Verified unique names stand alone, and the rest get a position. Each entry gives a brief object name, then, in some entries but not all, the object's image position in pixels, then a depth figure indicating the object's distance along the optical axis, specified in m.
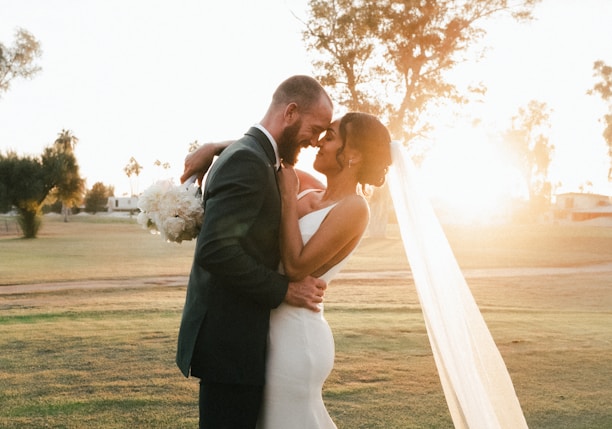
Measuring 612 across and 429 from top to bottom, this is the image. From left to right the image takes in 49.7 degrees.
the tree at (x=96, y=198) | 109.06
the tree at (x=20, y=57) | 51.59
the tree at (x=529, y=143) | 89.06
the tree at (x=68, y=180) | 54.19
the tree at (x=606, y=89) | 58.66
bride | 3.32
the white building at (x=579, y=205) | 86.38
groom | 3.02
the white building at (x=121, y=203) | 129.62
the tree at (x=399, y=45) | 38.50
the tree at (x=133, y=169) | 152.50
